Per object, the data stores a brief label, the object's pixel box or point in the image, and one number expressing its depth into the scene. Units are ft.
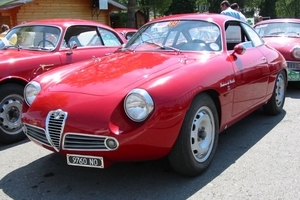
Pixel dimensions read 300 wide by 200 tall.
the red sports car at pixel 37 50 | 15.90
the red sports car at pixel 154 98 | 9.91
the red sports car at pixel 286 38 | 24.26
